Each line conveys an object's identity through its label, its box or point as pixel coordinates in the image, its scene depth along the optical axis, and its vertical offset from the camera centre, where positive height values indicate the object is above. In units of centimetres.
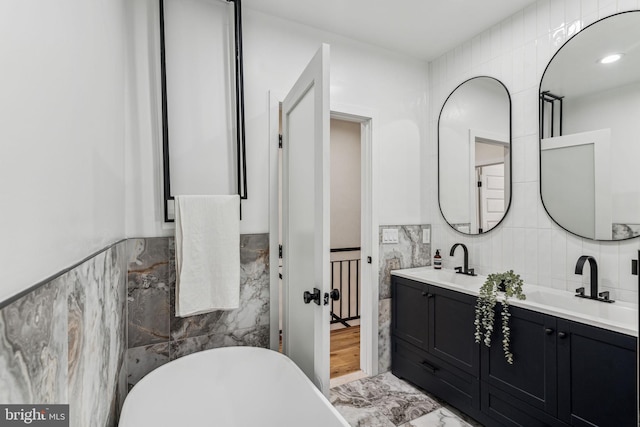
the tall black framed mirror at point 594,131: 165 +42
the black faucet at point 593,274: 170 -39
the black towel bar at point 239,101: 176 +66
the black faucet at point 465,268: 243 -50
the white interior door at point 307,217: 135 -5
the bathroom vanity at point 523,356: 137 -85
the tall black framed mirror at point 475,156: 227 +39
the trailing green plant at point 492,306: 175 -60
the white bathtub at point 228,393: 133 -89
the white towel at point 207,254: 170 -26
